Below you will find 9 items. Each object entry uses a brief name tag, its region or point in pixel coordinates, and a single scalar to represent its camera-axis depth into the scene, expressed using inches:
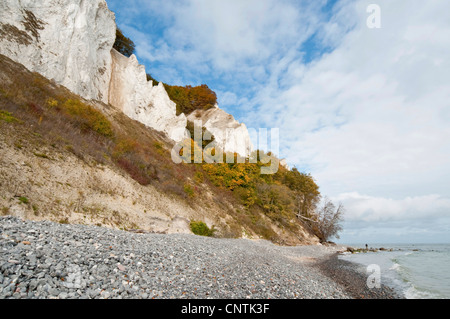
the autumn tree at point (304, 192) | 1811.0
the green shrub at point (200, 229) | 687.4
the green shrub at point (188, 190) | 897.4
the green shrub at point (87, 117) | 759.1
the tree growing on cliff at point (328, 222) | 1673.2
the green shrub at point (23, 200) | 355.2
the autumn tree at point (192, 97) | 2386.8
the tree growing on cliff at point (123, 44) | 1721.8
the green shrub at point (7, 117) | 491.9
